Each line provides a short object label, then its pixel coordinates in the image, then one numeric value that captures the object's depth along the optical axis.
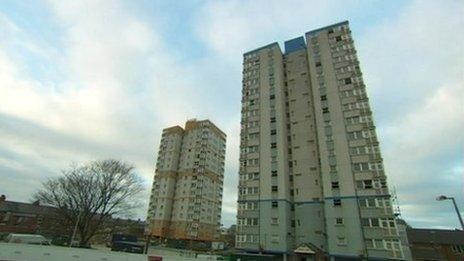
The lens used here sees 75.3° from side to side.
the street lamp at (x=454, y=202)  15.80
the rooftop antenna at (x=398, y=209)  52.84
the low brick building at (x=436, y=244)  74.88
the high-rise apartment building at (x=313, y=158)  45.97
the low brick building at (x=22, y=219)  88.31
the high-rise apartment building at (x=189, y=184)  109.31
